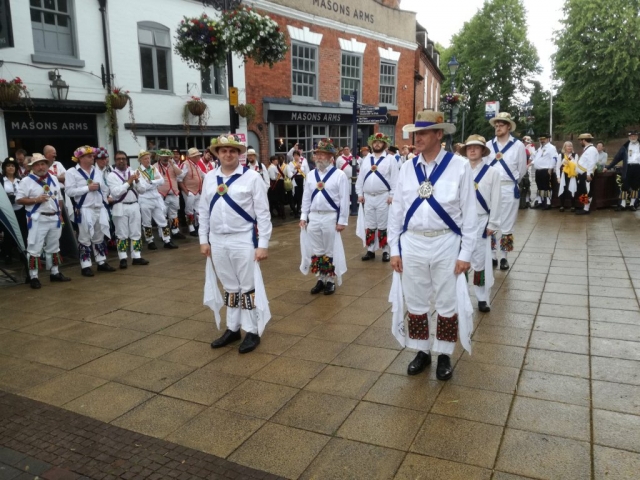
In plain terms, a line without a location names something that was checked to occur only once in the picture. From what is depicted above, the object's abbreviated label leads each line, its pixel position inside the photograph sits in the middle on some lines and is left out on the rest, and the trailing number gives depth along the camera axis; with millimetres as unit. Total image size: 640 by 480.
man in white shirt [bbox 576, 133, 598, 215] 13484
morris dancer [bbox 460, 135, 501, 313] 5922
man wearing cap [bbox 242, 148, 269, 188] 12414
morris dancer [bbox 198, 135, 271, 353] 4945
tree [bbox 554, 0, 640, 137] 28797
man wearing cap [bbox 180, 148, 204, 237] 11984
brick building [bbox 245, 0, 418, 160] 17750
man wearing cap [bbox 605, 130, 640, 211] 13656
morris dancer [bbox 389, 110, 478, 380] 4133
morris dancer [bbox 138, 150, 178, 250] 10062
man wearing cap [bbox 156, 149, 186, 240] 11156
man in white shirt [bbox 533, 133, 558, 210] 14797
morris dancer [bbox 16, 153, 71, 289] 7645
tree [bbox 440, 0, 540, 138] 42625
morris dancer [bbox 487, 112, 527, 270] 7523
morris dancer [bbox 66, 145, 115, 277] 8320
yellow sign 10261
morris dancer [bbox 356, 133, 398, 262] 8734
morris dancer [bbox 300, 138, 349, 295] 6871
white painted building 11250
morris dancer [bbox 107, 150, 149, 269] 8789
